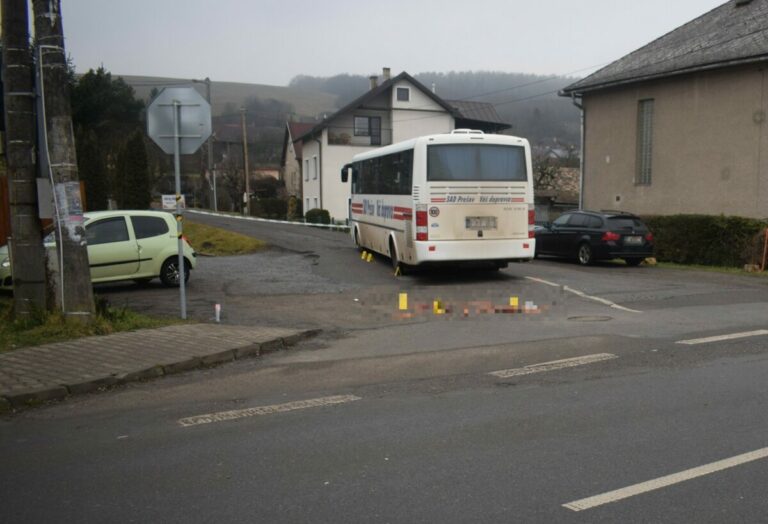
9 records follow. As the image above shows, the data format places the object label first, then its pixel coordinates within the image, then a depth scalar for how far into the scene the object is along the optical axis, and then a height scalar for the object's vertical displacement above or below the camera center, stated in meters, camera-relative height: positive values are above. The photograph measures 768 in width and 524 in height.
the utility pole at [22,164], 9.55 +0.42
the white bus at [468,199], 15.45 -0.20
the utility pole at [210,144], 41.26 +2.97
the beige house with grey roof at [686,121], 23.52 +2.39
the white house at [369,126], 51.66 +4.68
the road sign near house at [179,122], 10.93 +1.07
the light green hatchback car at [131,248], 13.99 -1.07
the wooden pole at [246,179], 54.66 +0.98
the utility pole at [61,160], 9.28 +0.45
